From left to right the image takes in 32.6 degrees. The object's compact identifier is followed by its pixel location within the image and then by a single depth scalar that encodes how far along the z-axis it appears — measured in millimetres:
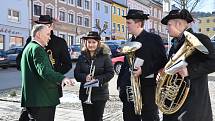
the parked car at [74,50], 27859
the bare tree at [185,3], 21275
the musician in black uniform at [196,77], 3557
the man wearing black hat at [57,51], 5062
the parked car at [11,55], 24453
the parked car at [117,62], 18225
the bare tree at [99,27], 48625
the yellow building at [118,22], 58094
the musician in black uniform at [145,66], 4492
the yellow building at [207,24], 119375
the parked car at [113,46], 26050
